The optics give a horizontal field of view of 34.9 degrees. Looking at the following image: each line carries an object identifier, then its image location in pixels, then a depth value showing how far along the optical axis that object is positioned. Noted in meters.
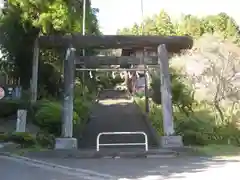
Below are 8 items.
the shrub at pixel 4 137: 16.01
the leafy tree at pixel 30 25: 19.58
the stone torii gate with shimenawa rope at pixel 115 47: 15.23
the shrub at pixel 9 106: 21.34
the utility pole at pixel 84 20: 24.10
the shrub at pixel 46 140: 15.52
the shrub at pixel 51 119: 17.17
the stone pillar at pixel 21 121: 16.59
